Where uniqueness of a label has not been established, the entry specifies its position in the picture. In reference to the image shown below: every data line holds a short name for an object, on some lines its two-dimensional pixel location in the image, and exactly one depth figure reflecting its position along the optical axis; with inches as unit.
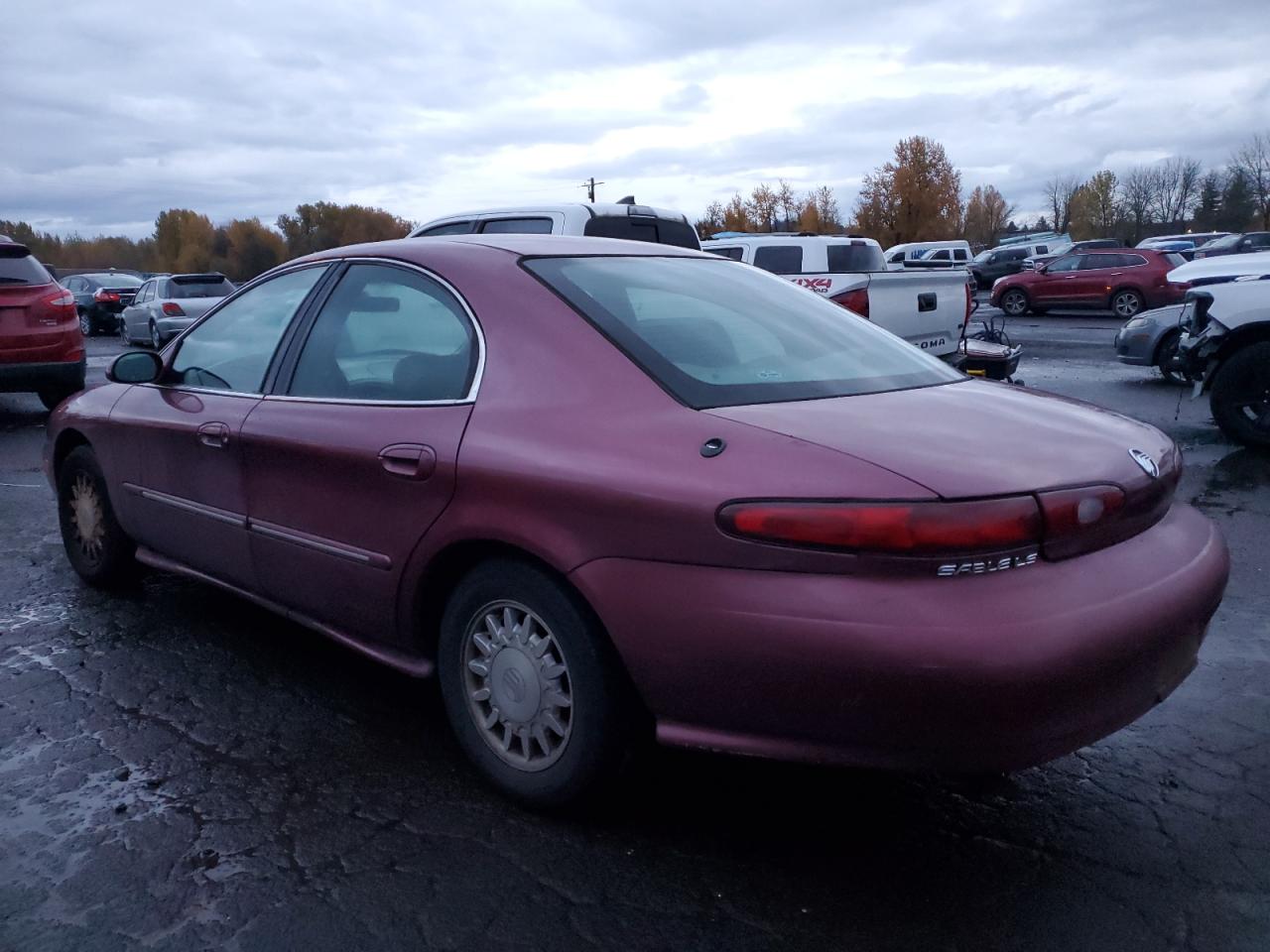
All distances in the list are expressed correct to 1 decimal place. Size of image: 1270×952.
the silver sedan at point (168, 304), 843.4
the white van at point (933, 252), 1604.3
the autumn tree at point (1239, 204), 2874.0
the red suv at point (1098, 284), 949.8
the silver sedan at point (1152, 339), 476.7
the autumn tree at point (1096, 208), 3614.7
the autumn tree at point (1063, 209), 4082.2
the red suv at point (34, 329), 402.3
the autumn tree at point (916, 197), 2861.7
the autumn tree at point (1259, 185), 2854.3
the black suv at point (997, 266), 1578.5
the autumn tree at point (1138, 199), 3518.7
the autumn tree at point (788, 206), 3248.0
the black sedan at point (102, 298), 1126.4
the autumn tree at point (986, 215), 3816.4
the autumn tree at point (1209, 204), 3041.3
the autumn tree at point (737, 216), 3102.9
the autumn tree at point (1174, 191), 3599.9
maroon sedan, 92.6
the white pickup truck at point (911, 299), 371.6
